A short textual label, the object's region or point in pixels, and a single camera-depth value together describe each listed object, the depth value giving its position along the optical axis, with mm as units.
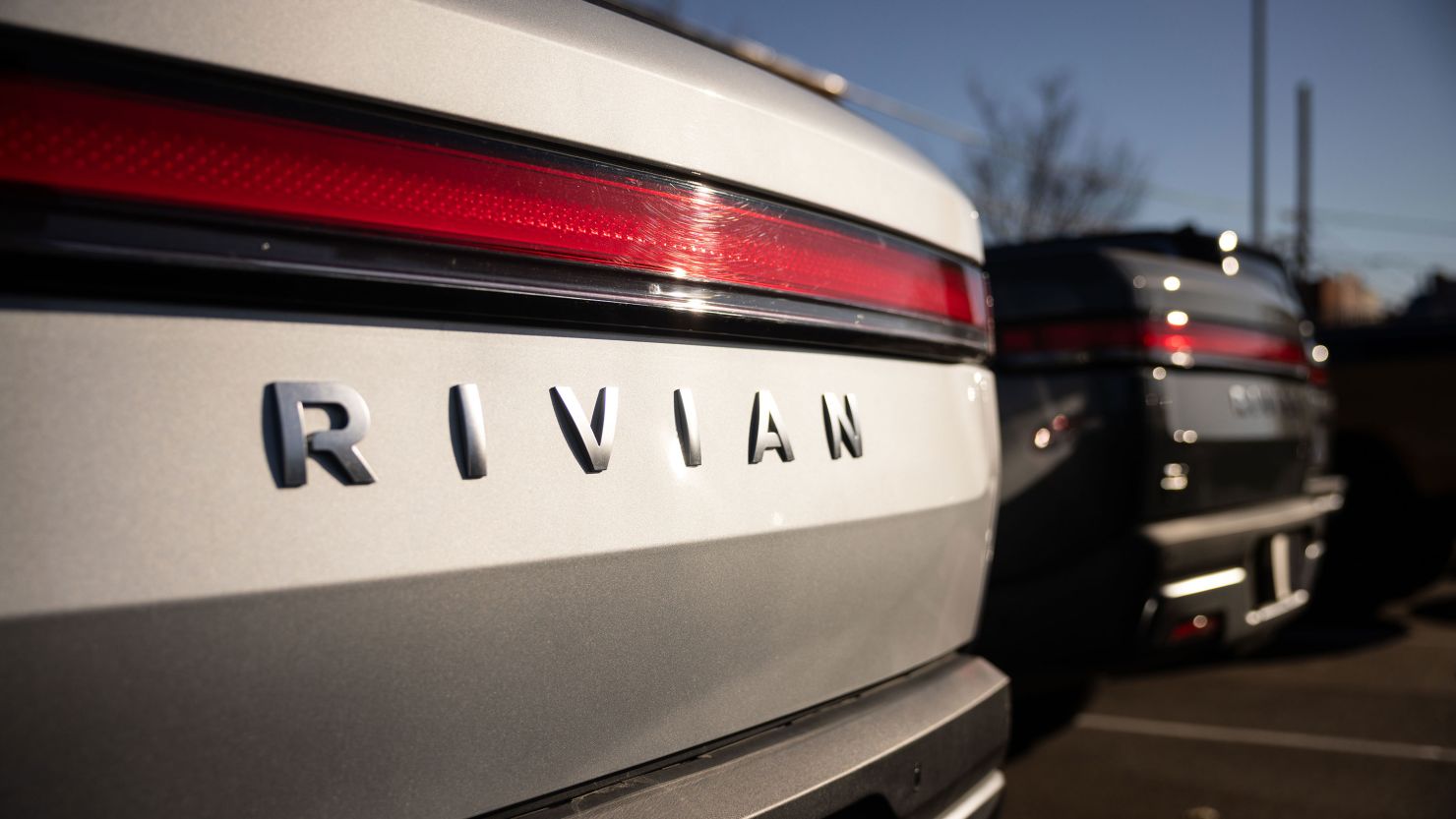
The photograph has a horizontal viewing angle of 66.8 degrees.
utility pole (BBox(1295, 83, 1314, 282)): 26422
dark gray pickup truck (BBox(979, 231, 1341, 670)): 2852
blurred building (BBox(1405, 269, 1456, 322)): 12016
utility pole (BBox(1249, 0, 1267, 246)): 20594
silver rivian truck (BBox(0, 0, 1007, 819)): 747
